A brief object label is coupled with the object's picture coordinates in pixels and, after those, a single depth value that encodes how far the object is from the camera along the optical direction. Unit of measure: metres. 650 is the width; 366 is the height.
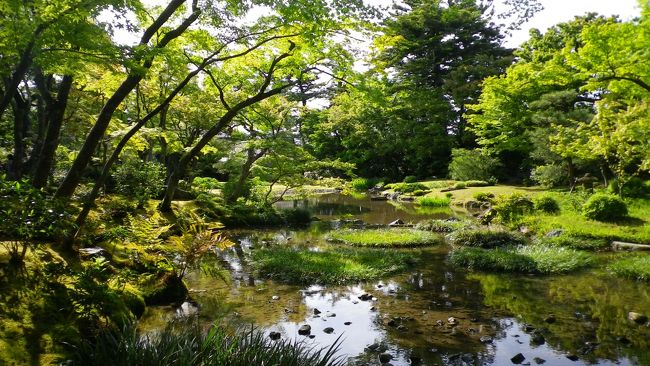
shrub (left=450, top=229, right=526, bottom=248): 13.02
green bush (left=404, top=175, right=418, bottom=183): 35.28
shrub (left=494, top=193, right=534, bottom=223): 16.33
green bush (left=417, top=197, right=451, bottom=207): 24.75
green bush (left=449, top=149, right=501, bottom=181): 29.61
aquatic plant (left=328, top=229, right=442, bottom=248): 13.50
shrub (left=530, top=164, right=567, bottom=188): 22.09
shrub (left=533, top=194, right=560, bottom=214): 16.69
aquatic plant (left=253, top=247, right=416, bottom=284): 9.50
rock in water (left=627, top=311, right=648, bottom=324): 6.89
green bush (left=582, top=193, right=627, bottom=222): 14.52
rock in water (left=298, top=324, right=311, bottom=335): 6.54
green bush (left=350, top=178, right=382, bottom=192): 37.76
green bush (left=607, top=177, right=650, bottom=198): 17.16
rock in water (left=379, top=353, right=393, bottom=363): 5.60
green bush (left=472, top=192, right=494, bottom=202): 22.39
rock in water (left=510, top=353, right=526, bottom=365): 5.58
